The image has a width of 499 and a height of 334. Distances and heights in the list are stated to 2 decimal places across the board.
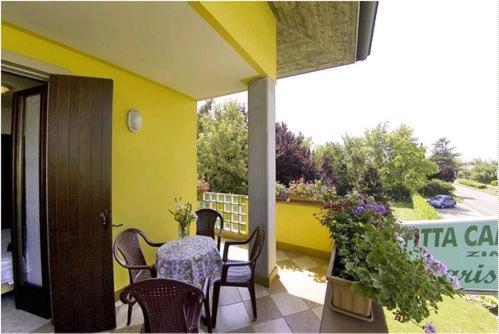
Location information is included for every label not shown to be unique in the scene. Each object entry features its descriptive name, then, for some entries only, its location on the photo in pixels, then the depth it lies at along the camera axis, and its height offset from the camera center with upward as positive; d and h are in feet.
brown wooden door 6.16 -0.92
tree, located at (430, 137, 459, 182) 40.81 +1.96
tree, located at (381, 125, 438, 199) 36.58 +0.11
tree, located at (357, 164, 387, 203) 34.65 -1.94
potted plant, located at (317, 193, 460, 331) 2.76 -1.43
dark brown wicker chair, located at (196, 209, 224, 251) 10.02 -2.31
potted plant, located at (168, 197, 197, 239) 7.80 -1.68
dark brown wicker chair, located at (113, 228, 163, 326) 6.62 -2.63
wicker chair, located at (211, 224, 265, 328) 6.68 -3.27
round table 6.43 -2.69
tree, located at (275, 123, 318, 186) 25.77 +1.46
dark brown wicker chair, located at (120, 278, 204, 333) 4.21 -2.56
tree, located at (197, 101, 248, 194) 24.94 +1.36
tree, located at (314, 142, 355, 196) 35.91 +1.25
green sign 7.09 -2.50
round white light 8.89 +2.01
